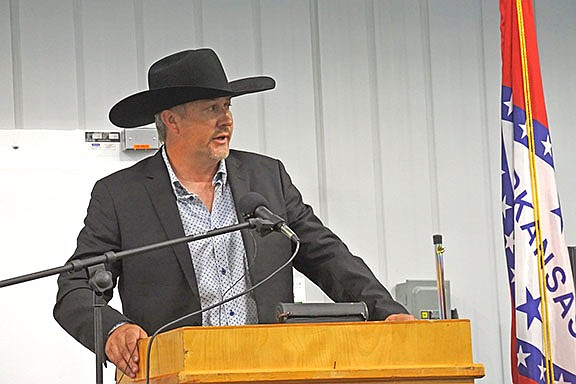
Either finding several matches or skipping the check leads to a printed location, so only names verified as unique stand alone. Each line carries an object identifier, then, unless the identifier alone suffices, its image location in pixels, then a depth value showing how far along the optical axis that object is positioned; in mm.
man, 5816
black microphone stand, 4327
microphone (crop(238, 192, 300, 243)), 4533
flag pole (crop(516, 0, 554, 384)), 6734
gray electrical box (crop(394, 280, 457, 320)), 9348
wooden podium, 4206
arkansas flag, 6813
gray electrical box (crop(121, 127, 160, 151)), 9065
